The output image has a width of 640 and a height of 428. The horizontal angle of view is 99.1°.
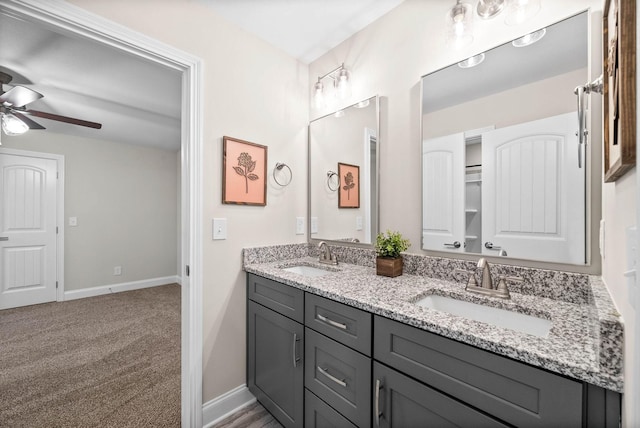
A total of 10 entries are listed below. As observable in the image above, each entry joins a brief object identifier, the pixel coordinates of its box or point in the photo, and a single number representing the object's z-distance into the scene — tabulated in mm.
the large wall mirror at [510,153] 1088
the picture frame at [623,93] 487
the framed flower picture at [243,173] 1688
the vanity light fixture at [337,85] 1847
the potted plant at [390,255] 1470
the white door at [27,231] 3441
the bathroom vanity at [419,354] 648
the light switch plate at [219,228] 1635
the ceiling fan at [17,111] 2023
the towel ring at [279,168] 1957
